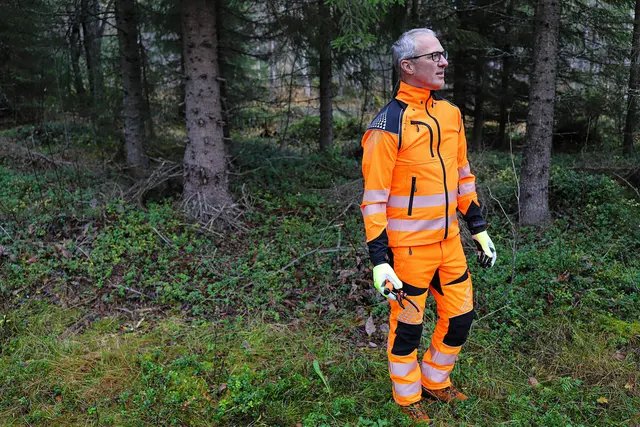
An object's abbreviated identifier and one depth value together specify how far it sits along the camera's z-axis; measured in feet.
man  8.85
